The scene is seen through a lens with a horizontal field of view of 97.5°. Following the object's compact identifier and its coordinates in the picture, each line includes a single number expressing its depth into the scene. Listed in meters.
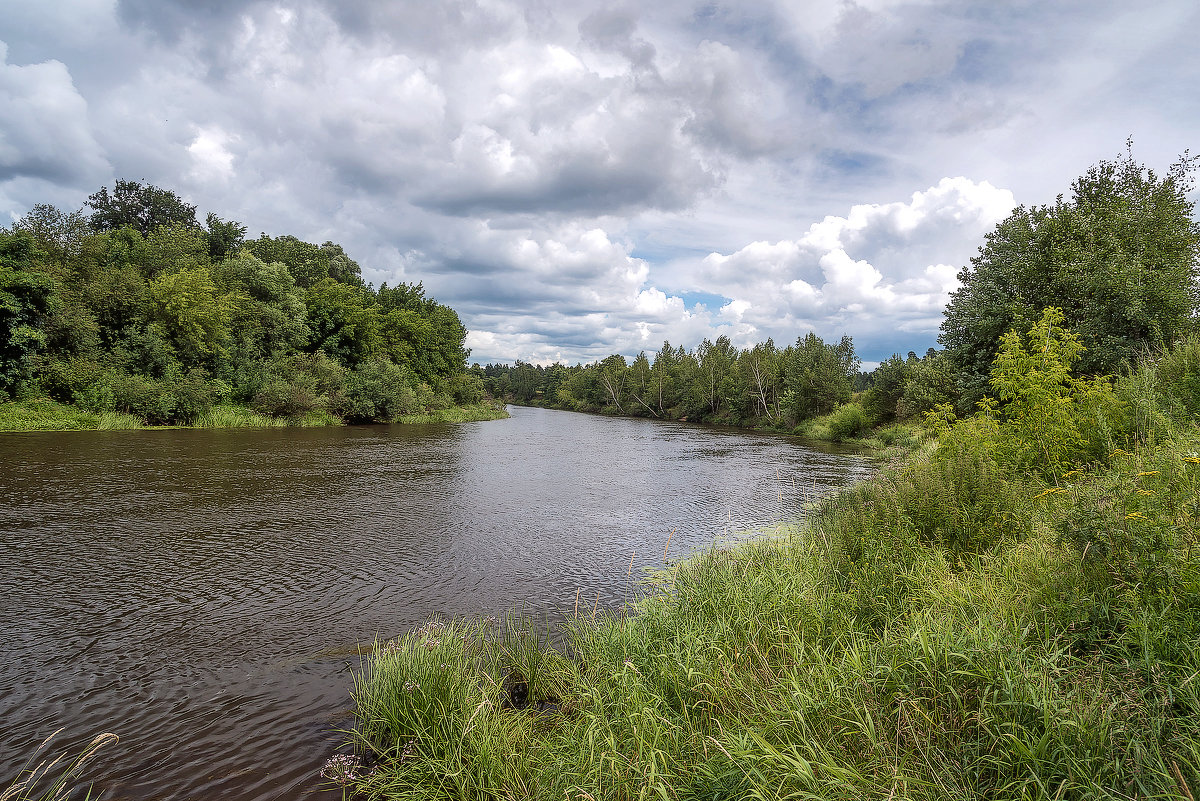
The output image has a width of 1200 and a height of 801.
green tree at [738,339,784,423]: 65.25
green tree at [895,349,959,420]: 30.59
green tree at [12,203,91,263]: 32.06
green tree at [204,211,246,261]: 51.13
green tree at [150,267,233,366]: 33.25
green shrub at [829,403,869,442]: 42.16
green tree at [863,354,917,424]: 39.75
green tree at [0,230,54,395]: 24.11
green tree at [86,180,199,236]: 55.03
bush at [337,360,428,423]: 41.97
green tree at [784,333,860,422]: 53.16
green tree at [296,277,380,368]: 48.59
